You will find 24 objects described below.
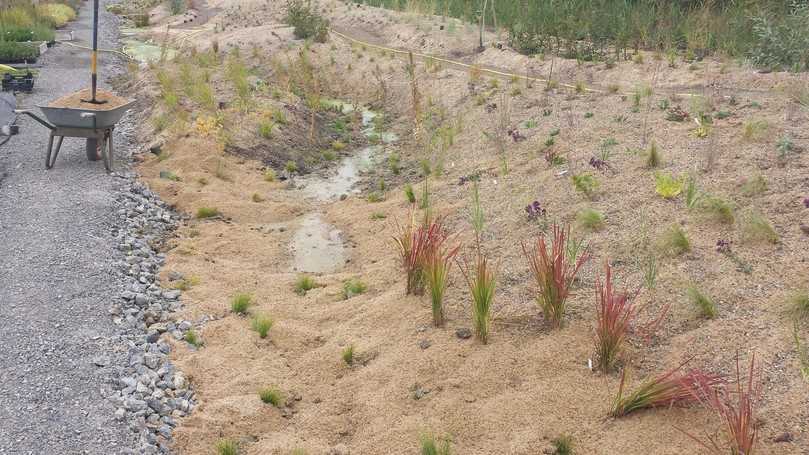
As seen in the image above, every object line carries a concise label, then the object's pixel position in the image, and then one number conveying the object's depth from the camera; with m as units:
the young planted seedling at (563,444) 3.29
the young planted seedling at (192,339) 4.68
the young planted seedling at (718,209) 4.72
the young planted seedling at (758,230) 4.36
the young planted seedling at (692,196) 4.98
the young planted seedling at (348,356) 4.43
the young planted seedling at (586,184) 5.62
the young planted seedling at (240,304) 5.11
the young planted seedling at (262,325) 4.79
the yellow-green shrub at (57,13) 16.67
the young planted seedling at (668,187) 5.22
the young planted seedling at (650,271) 4.21
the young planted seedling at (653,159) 5.80
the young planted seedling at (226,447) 3.58
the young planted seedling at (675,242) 4.50
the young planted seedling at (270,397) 4.06
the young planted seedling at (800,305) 3.61
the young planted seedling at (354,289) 5.41
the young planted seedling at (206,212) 6.99
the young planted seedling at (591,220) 5.09
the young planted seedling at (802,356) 3.24
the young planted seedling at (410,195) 6.97
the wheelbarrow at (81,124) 7.03
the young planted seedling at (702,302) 3.85
